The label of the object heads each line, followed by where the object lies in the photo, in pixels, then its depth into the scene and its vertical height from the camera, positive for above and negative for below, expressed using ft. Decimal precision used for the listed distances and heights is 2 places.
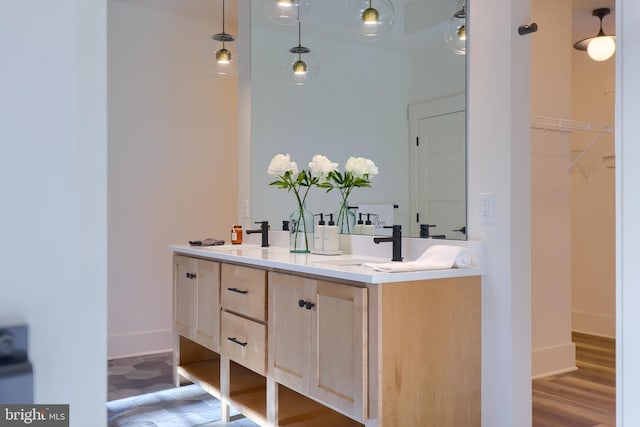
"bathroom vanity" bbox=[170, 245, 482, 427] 6.39 -1.66
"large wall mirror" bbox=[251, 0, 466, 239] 8.10 +1.69
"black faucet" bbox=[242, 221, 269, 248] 11.09 -0.46
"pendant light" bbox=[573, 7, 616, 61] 11.97 +3.49
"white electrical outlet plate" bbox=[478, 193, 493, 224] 7.36 +0.04
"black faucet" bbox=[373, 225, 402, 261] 7.82 -0.45
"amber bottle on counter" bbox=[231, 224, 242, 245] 11.87 -0.56
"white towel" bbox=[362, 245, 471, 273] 6.77 -0.65
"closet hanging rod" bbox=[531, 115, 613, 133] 11.44 +1.79
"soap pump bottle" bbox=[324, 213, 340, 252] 9.26 -0.48
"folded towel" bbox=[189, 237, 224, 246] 10.97 -0.65
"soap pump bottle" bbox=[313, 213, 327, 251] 9.40 -0.48
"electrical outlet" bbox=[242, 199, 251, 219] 12.28 +0.01
